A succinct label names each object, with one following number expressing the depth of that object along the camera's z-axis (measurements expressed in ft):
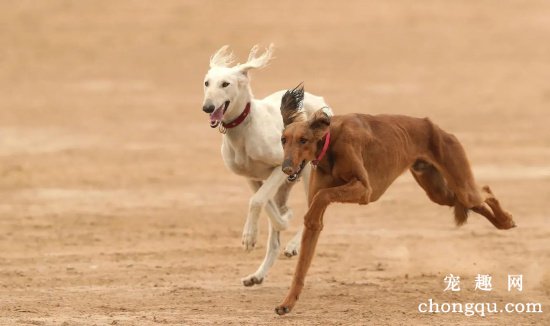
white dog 57.67
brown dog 49.37
